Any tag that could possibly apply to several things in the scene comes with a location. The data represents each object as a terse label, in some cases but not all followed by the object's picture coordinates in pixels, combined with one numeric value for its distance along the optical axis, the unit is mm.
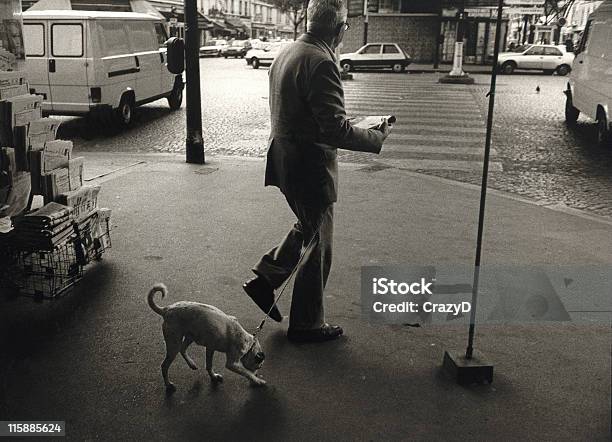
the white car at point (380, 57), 29875
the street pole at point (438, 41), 33156
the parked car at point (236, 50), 44406
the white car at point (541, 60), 29172
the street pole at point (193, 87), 8703
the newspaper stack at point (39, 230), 4180
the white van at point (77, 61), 11523
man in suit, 3414
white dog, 3168
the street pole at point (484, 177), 3047
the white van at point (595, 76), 11102
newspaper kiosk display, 4262
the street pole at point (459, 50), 23914
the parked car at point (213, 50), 45438
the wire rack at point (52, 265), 4324
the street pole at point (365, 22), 34600
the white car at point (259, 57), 32562
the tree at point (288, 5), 49731
